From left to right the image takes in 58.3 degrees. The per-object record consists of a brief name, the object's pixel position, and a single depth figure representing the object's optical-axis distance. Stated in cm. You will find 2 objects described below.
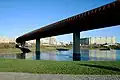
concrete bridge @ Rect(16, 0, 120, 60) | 1297
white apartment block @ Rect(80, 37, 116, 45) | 9305
